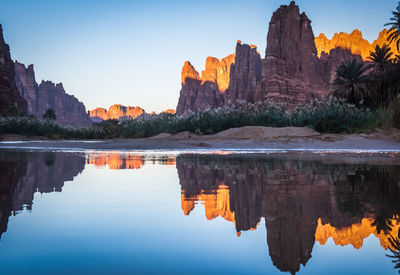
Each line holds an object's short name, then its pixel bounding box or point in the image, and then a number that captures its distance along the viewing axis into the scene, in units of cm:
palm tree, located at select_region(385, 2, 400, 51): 3191
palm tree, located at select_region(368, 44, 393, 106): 3444
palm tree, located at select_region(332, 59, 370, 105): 3488
